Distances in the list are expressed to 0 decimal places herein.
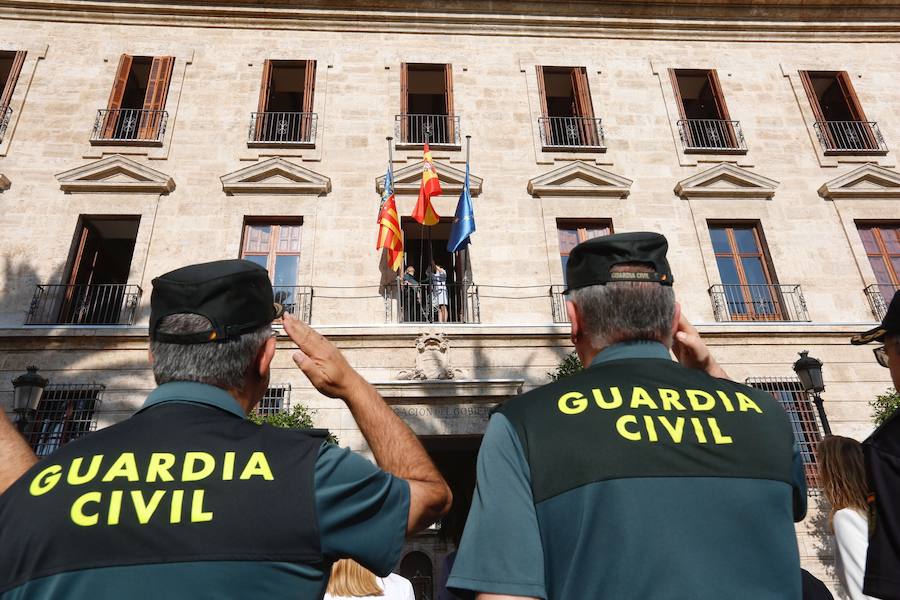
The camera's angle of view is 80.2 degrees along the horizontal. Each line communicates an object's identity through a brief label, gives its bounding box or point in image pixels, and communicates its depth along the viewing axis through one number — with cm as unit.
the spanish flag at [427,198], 1012
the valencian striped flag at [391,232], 984
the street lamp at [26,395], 735
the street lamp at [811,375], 800
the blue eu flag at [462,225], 989
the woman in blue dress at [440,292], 1038
